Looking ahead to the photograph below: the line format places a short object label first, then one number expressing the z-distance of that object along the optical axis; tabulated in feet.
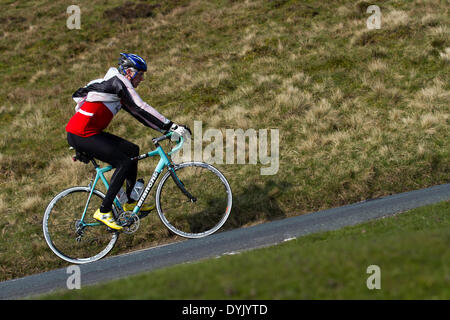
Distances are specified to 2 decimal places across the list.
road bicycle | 50.26
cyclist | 46.81
